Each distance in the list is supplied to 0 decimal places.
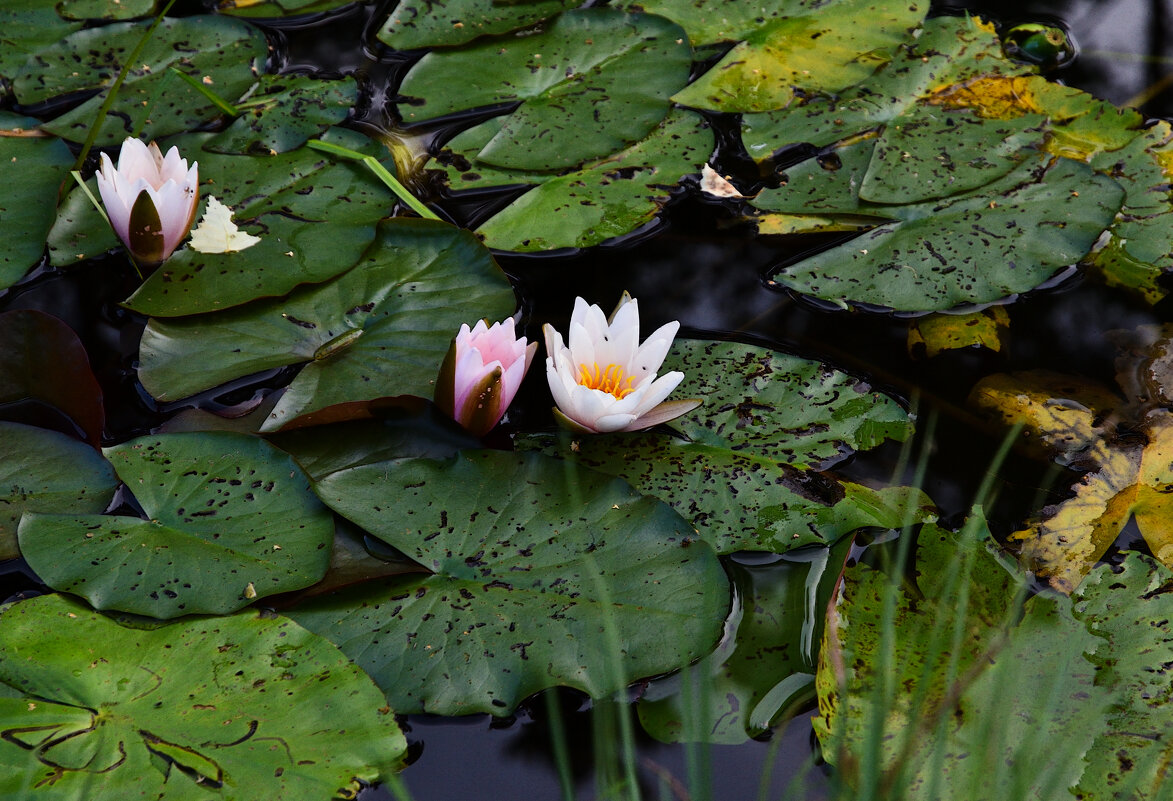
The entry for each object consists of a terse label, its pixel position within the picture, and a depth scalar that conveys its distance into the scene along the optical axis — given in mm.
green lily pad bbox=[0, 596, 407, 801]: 2525
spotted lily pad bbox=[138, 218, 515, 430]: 3615
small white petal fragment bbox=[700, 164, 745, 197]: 4727
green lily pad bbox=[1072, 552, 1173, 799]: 2586
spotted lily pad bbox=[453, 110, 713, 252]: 4340
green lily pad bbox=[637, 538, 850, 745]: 2834
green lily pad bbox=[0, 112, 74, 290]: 4078
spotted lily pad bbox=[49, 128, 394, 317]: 3926
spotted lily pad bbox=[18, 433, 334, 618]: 2922
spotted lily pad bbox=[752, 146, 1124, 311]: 4109
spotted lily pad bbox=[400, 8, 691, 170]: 4770
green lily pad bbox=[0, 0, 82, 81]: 5090
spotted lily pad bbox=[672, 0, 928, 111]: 5148
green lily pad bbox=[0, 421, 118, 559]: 3199
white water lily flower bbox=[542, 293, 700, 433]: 3342
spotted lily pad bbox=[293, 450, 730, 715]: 2818
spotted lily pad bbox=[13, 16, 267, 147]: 4762
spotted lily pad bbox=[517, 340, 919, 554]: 3283
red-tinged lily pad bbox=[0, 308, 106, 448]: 3537
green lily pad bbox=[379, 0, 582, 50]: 5387
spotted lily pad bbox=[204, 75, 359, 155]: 4695
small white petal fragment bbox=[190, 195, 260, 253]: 4105
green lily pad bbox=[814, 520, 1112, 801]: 2545
